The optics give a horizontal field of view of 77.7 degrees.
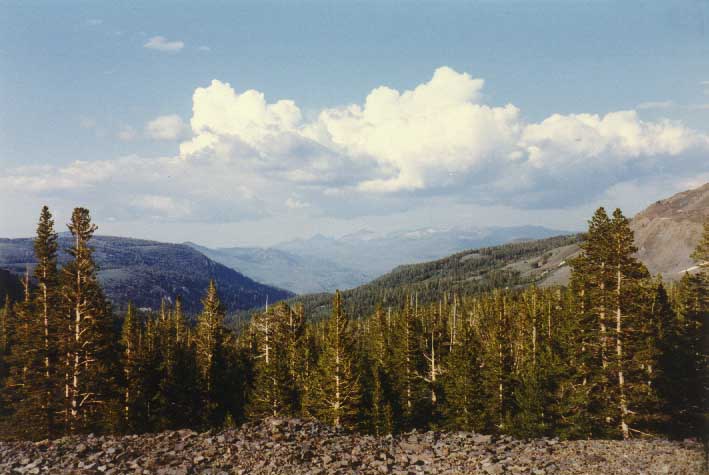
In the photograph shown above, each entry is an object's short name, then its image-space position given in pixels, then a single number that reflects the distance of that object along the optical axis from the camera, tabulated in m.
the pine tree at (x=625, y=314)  28.38
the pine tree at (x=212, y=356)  45.75
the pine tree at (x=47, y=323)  30.84
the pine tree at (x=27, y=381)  30.91
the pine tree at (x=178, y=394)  42.44
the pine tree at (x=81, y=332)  30.88
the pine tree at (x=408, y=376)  47.22
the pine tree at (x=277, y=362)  45.34
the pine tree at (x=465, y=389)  42.84
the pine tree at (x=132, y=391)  39.47
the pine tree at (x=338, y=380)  38.50
